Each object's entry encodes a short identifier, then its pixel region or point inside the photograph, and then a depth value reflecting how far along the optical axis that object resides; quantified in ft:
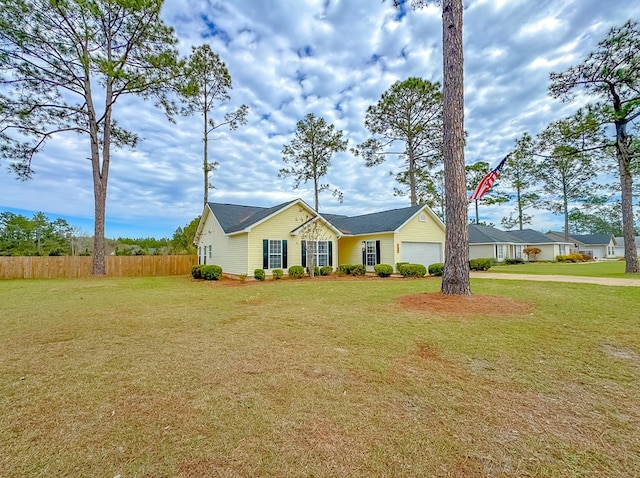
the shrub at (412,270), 53.42
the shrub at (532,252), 110.57
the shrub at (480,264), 66.39
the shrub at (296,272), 51.21
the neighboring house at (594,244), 147.74
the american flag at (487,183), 39.55
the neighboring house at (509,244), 104.99
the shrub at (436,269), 55.44
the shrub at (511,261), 98.02
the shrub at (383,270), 53.62
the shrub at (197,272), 54.60
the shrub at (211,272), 52.12
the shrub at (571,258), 103.35
